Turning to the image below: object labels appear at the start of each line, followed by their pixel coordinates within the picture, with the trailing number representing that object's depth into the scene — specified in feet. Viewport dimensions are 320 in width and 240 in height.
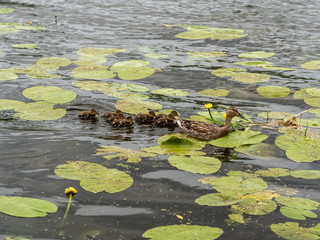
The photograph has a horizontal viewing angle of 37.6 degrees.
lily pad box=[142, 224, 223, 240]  16.03
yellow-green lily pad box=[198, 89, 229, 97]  31.96
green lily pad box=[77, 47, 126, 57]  39.38
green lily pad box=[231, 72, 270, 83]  33.88
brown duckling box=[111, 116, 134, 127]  25.90
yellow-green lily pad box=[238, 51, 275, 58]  39.99
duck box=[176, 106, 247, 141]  24.72
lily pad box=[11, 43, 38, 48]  41.28
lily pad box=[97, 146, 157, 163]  22.04
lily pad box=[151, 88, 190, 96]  31.91
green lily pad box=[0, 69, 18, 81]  32.96
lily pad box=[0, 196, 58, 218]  17.08
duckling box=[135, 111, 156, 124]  26.55
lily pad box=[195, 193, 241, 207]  18.23
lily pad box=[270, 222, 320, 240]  16.25
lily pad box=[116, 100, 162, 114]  28.48
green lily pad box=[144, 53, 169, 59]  39.27
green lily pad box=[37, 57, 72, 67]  36.45
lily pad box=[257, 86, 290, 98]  31.73
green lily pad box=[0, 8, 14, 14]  52.75
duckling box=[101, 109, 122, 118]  26.96
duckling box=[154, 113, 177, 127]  26.20
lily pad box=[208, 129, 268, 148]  24.13
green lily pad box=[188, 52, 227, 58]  40.12
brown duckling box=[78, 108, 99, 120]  26.99
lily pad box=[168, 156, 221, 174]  20.92
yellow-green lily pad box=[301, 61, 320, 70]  36.63
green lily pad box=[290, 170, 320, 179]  20.53
